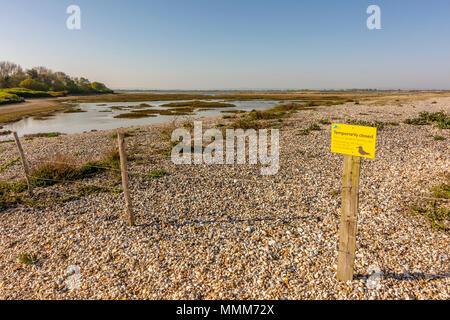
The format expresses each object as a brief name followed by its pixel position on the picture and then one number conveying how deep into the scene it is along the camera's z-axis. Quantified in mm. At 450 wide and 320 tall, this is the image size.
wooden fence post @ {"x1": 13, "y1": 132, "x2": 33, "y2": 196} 8812
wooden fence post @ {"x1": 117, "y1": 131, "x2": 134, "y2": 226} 6520
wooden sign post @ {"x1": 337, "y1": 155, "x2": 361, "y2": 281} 4176
